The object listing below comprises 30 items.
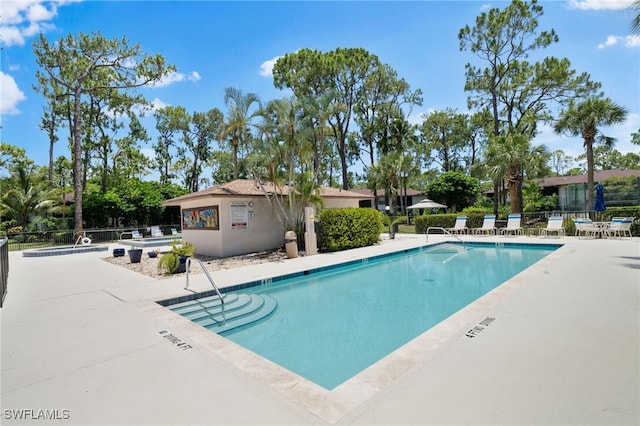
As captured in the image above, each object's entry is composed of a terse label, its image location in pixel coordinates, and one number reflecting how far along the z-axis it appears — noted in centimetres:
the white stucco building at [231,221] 1388
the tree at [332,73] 2844
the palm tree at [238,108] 1358
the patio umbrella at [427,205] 2337
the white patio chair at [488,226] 1897
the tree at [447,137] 4041
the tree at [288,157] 1335
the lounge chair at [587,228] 1558
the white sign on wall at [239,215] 1407
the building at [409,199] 4409
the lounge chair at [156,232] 2372
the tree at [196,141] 3706
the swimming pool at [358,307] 479
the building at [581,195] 2409
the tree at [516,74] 2559
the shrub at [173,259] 988
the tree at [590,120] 1797
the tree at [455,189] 2892
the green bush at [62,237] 2142
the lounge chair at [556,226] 1684
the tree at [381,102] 3253
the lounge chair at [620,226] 1516
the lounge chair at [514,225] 1818
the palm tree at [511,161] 2091
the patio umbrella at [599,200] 1605
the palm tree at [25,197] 2330
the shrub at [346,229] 1435
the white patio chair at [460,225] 1970
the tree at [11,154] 2916
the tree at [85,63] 2180
